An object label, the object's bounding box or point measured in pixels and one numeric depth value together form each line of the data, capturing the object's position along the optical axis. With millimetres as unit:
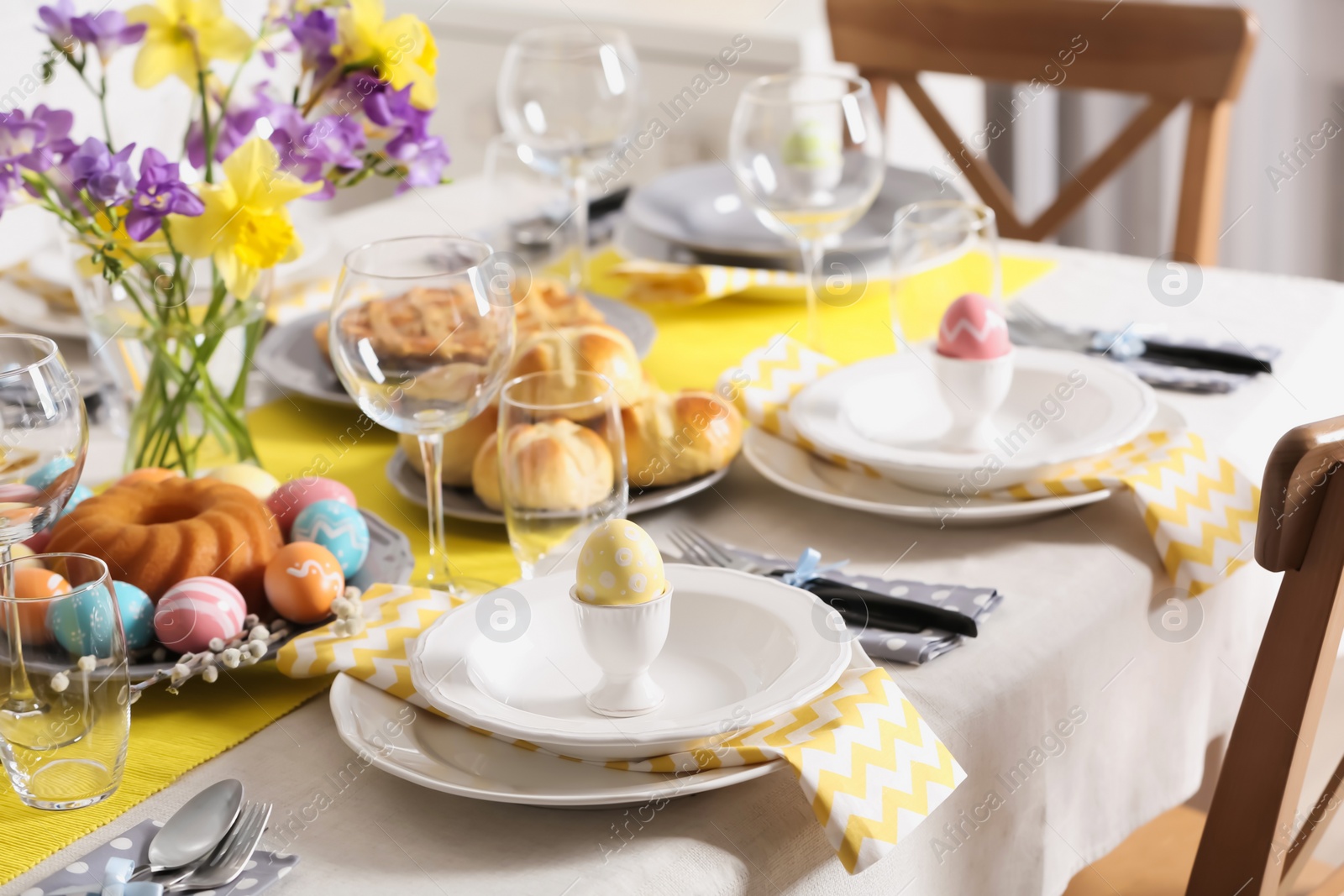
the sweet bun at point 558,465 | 1869
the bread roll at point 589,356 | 2034
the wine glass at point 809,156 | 2182
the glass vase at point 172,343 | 1974
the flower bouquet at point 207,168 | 1892
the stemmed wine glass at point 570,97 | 2339
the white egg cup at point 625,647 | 1706
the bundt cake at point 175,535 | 1832
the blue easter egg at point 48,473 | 1713
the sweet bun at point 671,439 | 2004
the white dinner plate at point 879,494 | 1947
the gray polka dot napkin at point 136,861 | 1624
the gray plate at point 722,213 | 2452
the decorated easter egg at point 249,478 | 1953
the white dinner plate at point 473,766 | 1660
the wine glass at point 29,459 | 1681
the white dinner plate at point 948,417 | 1974
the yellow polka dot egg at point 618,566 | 1703
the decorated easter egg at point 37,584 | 1720
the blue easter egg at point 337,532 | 1879
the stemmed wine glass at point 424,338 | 1809
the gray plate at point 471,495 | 1981
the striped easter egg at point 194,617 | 1789
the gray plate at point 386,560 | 1882
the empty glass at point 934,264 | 2104
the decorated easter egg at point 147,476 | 1903
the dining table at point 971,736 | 1663
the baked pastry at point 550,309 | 2168
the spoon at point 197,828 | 1639
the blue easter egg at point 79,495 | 1906
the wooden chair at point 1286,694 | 1801
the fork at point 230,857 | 1627
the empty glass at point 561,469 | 1867
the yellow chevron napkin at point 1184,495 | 1920
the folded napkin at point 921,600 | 1806
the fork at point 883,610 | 1830
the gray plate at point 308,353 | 2169
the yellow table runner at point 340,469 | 1705
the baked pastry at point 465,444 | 2008
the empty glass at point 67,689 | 1668
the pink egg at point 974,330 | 2002
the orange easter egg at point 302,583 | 1825
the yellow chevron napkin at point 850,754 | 1651
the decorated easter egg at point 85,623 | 1662
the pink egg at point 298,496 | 1918
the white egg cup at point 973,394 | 2010
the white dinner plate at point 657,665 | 1680
